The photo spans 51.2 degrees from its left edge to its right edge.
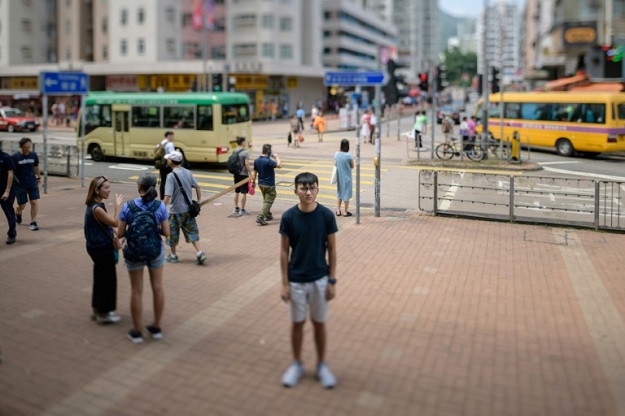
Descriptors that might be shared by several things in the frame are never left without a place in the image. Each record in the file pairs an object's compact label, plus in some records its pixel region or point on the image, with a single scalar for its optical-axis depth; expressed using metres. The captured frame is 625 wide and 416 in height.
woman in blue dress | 13.55
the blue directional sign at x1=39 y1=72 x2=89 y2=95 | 16.70
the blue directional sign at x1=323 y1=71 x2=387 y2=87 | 13.73
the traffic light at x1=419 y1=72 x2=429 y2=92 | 21.80
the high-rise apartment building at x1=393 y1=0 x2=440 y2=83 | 170.75
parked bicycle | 24.60
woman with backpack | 6.82
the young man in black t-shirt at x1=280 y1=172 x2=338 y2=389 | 5.76
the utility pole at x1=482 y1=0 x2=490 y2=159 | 24.58
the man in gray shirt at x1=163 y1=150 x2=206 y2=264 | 9.66
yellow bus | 25.70
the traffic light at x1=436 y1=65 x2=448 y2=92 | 27.39
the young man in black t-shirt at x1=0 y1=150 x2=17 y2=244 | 11.44
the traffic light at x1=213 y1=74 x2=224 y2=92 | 38.50
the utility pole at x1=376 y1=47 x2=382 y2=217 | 13.52
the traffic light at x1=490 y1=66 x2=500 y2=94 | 27.81
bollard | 23.72
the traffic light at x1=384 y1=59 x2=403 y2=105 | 15.70
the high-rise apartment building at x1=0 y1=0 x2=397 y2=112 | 57.31
